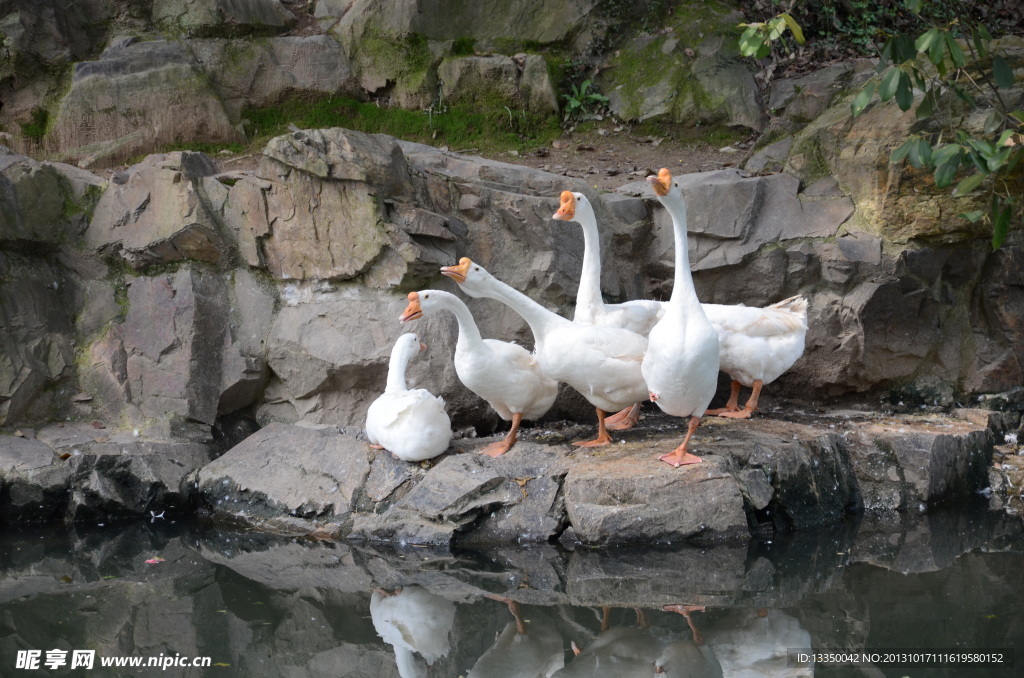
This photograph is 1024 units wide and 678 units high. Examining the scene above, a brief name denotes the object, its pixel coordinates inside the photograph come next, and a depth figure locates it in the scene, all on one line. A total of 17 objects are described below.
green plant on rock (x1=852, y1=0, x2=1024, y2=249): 4.89
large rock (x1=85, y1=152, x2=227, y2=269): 8.02
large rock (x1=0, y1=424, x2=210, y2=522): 6.97
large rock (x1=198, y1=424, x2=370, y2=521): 6.89
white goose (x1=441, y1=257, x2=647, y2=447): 6.52
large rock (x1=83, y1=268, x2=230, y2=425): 7.82
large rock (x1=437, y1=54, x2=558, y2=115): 11.00
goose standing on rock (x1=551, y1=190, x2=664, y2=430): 7.21
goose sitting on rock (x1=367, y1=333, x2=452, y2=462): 6.72
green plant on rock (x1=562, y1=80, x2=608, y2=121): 11.18
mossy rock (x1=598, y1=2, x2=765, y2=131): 10.81
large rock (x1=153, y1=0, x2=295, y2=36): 10.52
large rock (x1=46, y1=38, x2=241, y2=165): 9.81
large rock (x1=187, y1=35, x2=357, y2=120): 10.48
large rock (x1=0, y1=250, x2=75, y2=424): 7.57
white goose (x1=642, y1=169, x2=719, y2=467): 6.11
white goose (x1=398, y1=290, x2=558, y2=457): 6.70
